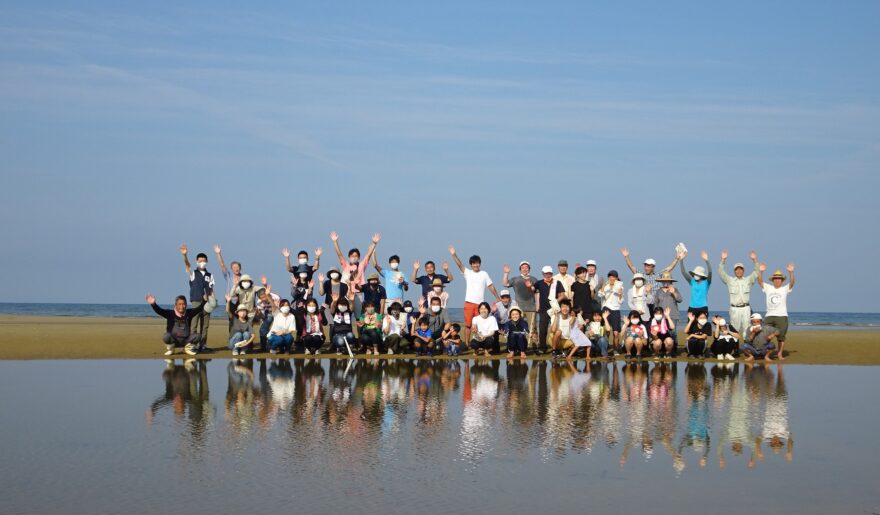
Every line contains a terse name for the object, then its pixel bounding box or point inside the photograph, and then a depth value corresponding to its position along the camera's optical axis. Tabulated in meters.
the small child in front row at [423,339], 22.84
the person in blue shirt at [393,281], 23.75
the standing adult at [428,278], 23.97
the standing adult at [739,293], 22.77
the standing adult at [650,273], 23.09
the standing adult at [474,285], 23.53
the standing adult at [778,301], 22.75
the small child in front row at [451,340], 22.92
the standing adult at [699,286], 22.73
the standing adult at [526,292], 23.56
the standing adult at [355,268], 23.53
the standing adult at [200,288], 22.86
